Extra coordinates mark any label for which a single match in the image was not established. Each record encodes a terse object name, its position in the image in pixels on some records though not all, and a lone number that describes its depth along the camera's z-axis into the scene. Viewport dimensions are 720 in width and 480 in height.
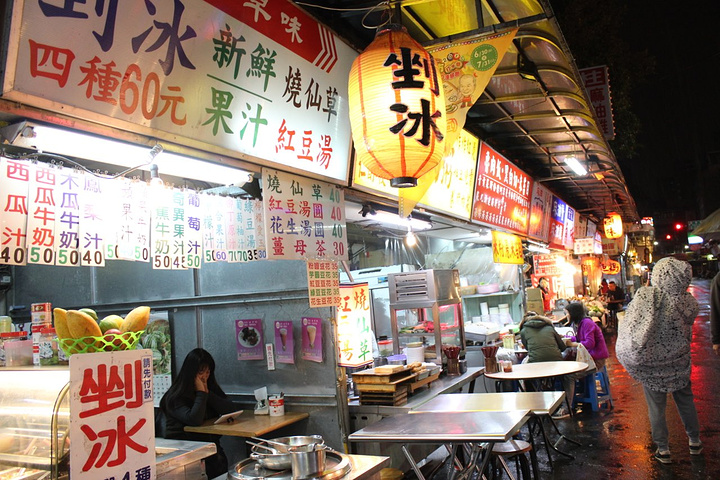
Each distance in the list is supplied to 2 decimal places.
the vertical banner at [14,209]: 2.97
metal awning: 5.57
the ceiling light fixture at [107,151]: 2.93
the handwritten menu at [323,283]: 5.38
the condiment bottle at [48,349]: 3.95
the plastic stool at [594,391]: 9.73
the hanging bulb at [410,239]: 8.14
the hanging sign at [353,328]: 5.93
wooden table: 5.25
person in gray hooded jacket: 6.59
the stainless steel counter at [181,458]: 3.58
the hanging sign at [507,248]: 11.42
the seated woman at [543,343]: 9.01
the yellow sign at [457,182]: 8.12
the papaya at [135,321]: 3.21
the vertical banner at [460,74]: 5.45
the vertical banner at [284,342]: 5.90
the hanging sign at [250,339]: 6.13
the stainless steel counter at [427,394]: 5.62
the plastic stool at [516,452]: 5.14
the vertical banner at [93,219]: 3.46
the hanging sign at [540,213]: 13.87
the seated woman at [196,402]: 5.58
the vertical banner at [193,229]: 4.34
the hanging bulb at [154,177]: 3.80
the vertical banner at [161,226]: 3.99
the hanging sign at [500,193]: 10.07
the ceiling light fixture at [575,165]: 12.18
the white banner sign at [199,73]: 2.72
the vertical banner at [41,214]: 3.11
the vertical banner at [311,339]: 5.74
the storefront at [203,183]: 2.99
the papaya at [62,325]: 3.05
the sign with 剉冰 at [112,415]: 2.63
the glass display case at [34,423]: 3.30
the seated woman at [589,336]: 9.73
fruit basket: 3.00
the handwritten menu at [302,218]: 4.71
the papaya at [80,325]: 3.00
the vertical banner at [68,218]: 3.28
